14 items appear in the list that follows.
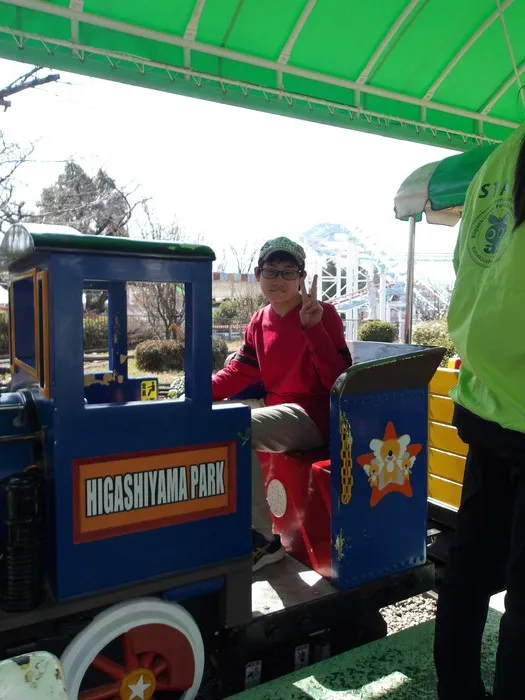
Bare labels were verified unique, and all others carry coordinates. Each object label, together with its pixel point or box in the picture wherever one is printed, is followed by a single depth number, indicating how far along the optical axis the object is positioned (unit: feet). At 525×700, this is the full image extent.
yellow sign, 9.06
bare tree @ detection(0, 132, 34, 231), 44.68
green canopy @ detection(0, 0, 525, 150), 9.12
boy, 7.80
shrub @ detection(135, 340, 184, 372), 42.65
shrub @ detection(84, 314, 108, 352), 45.83
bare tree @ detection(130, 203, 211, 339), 51.55
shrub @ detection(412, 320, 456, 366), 37.22
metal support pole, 12.09
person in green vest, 4.58
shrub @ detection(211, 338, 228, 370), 39.86
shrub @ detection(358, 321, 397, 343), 43.62
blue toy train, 5.28
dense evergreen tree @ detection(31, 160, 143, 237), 56.65
